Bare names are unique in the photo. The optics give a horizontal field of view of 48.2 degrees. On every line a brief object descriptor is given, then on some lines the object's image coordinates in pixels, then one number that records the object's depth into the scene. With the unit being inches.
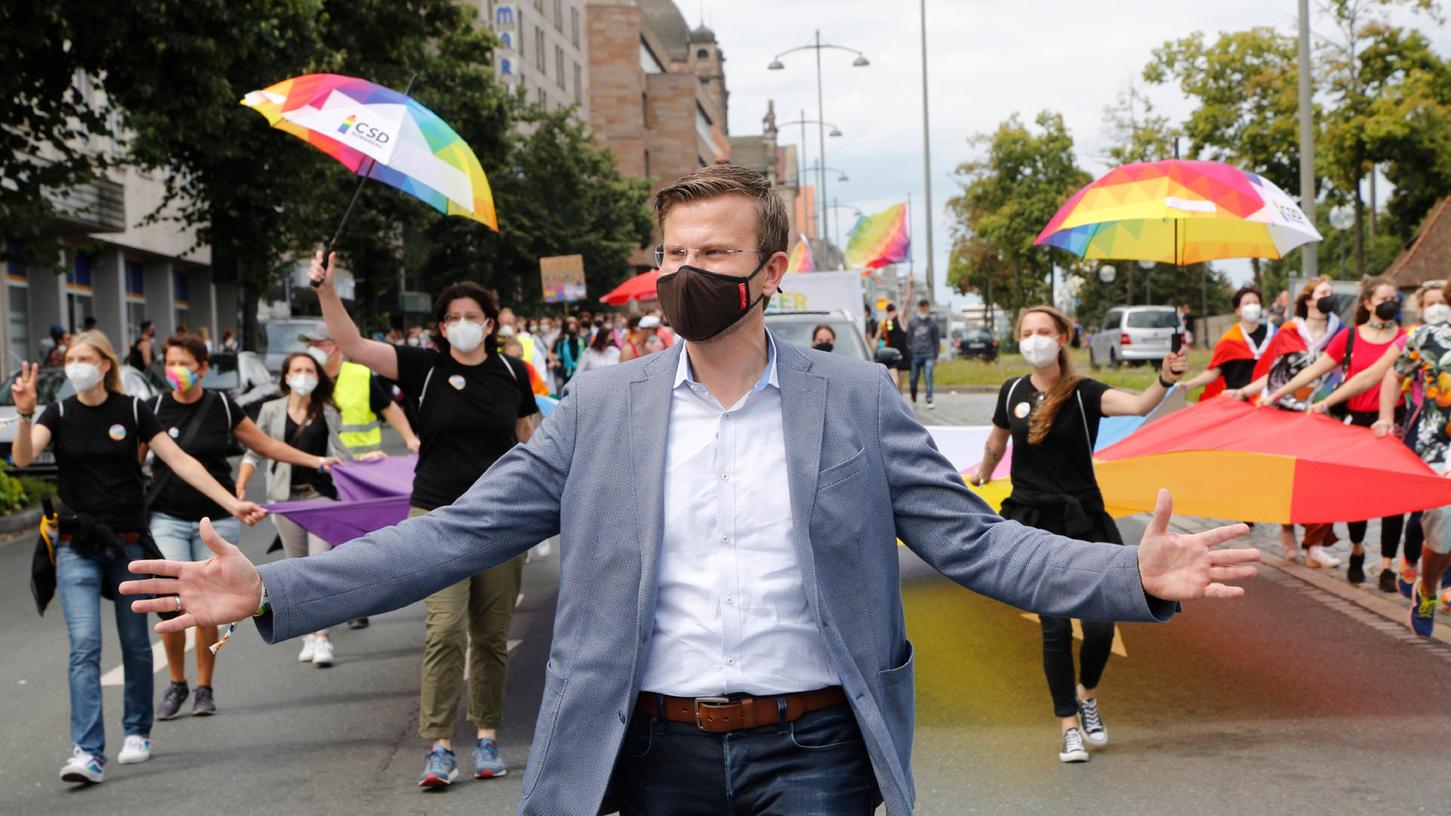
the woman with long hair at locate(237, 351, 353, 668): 364.2
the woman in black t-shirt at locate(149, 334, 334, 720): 307.6
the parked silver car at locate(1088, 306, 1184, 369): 1739.7
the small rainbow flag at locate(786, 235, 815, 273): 1357.2
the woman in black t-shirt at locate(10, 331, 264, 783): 269.6
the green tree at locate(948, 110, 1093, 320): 2422.5
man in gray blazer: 115.6
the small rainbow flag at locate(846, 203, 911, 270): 1454.2
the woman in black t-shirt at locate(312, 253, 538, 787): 256.4
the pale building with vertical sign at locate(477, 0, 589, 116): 2910.9
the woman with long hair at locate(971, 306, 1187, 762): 259.0
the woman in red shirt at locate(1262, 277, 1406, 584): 386.9
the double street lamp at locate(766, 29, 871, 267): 2487.7
